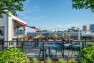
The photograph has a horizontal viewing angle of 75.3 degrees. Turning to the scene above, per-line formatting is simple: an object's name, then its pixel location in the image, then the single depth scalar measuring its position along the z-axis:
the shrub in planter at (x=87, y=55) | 1.72
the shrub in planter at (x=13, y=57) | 1.48
